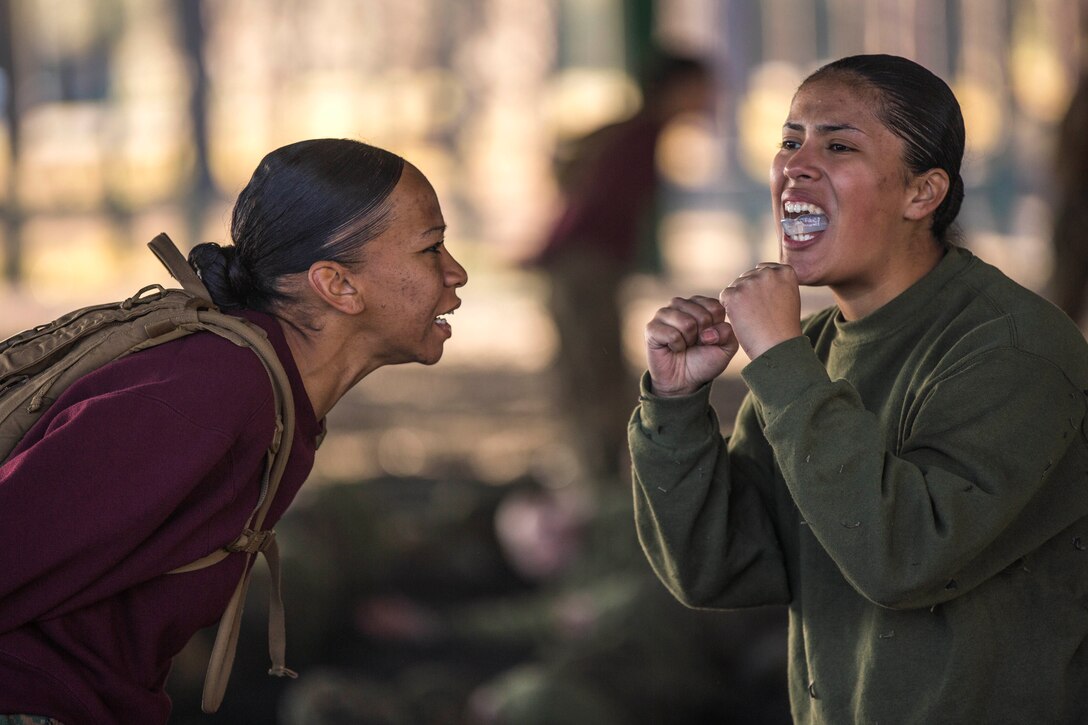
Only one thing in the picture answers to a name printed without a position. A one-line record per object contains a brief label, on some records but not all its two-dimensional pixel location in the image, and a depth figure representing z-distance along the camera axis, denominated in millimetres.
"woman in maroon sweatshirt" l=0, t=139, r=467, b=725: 4822
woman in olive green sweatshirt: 4812
